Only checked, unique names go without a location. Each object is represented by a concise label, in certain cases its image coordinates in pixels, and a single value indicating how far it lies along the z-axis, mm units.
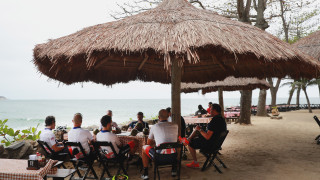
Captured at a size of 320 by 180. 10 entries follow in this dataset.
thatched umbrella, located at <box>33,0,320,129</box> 3086
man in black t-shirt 4121
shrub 6031
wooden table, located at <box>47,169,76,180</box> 2800
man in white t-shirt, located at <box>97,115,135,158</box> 3779
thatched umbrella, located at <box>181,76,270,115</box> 9688
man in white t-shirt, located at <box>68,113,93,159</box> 3816
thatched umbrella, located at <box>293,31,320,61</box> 7066
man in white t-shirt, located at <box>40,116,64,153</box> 3836
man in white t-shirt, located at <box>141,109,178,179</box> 3539
